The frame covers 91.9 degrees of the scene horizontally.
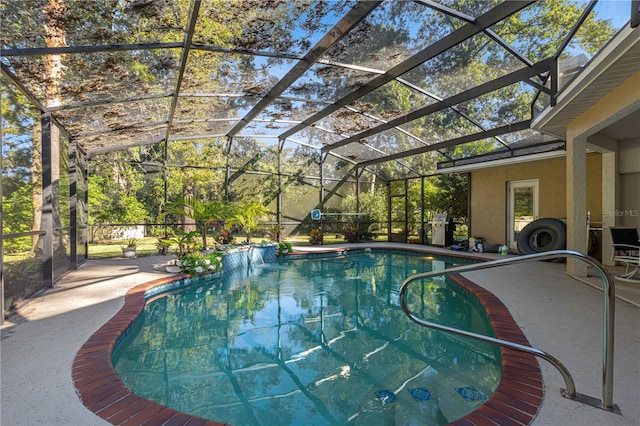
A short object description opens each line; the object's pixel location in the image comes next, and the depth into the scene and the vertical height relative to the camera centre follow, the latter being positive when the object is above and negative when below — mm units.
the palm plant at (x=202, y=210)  7637 +47
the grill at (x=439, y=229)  11398 -676
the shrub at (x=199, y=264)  6395 -1101
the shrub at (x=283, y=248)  9938 -1178
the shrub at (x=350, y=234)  13391 -987
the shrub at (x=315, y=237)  12664 -1047
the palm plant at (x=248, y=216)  9180 -129
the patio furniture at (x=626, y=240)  5747 -568
